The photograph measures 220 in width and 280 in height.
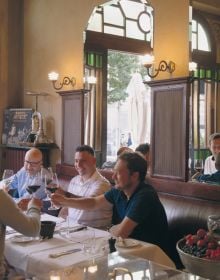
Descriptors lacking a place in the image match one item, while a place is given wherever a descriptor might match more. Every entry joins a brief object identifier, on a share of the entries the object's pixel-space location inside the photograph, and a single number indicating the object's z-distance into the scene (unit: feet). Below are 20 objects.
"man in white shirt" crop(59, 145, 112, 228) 11.23
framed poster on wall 20.77
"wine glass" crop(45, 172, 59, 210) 9.87
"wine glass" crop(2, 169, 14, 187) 10.70
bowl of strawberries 6.28
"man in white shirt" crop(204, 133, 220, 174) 12.73
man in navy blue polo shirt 9.41
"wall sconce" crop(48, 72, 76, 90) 18.44
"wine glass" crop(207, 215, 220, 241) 7.30
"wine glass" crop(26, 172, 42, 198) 9.86
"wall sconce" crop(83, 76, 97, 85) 17.74
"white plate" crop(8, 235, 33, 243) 8.32
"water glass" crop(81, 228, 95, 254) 7.73
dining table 7.35
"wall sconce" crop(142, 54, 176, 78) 14.01
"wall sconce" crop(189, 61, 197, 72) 13.44
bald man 13.55
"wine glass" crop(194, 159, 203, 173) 12.98
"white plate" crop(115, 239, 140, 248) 8.06
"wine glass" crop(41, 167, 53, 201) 9.89
